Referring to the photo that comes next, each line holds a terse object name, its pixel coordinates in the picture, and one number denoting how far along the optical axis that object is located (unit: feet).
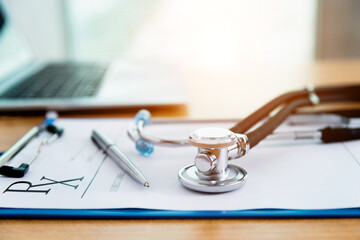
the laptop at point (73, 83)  2.62
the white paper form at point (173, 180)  1.35
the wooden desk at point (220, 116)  1.20
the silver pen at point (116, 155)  1.52
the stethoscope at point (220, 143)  1.39
